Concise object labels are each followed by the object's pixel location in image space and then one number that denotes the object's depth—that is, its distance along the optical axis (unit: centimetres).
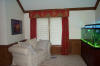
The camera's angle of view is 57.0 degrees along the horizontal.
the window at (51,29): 531
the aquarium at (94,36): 286
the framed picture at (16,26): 427
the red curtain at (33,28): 535
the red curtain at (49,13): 500
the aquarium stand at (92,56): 283
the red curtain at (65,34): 505
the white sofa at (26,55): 312
